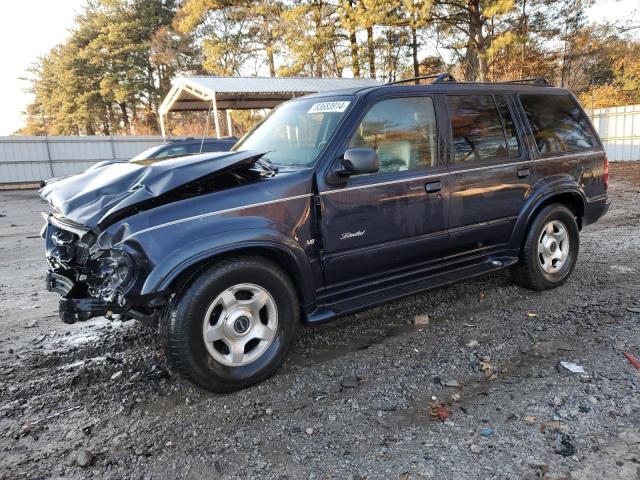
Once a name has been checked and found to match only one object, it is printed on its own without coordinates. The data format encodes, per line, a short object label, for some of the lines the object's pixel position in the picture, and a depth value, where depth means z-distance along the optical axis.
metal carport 18.70
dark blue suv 2.89
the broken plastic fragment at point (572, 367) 3.22
